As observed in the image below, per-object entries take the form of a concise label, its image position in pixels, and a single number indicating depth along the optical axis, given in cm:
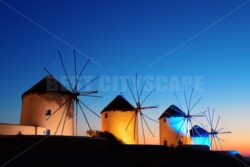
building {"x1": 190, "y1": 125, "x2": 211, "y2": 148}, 4311
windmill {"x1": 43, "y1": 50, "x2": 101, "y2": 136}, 2496
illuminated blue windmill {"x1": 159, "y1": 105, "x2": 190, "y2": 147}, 3847
